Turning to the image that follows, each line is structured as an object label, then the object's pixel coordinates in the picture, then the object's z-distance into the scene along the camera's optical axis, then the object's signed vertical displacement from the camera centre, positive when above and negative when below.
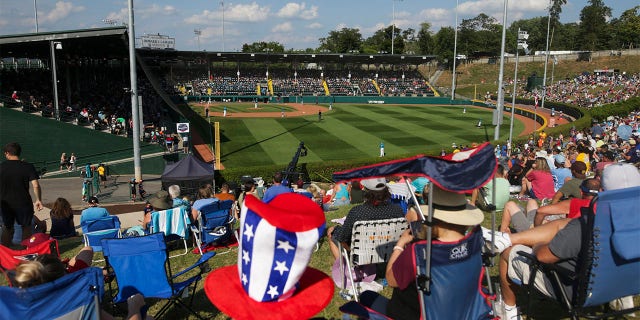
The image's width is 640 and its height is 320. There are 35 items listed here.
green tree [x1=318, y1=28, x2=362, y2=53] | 129.00 +13.07
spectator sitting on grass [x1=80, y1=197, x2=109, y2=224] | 8.62 -2.44
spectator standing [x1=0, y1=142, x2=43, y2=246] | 6.76 -1.62
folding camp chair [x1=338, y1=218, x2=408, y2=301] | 5.10 -1.70
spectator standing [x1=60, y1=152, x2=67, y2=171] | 23.41 -3.96
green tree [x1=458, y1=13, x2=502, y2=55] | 102.31 +11.17
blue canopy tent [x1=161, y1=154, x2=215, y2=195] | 16.22 -3.19
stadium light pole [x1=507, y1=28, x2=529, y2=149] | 27.20 +2.86
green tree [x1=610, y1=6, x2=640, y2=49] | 92.56 +11.62
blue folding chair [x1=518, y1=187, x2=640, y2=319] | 3.52 -1.30
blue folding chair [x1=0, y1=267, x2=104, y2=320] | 3.36 -1.63
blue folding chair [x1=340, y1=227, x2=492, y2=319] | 3.33 -1.37
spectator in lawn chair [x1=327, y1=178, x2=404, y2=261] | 5.17 -1.42
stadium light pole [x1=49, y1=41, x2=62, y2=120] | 23.51 +0.44
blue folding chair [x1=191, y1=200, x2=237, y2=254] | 8.08 -2.47
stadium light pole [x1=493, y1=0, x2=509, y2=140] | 23.05 -0.40
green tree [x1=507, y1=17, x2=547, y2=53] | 114.31 +14.13
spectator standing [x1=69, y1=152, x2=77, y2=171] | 23.16 -4.04
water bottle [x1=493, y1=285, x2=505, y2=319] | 4.33 -2.04
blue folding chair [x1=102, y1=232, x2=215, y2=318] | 5.14 -2.02
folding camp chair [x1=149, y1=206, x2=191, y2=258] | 7.63 -2.31
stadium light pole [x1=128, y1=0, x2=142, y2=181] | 18.49 -0.62
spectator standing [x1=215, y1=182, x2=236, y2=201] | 10.54 -2.54
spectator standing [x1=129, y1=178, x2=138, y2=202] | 18.67 -4.25
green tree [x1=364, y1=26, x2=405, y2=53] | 116.69 +13.05
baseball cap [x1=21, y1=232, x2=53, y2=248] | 5.47 -1.87
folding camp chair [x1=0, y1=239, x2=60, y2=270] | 5.00 -1.90
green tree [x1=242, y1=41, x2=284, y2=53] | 136.00 +11.11
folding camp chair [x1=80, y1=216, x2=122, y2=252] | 7.66 -2.50
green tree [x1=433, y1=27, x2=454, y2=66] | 92.56 +9.47
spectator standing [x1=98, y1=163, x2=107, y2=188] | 21.80 -4.28
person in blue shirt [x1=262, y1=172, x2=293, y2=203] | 5.34 -1.28
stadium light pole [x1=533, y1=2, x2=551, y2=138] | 43.38 -2.78
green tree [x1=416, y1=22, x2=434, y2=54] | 114.31 +10.77
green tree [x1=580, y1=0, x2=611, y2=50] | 94.38 +12.40
